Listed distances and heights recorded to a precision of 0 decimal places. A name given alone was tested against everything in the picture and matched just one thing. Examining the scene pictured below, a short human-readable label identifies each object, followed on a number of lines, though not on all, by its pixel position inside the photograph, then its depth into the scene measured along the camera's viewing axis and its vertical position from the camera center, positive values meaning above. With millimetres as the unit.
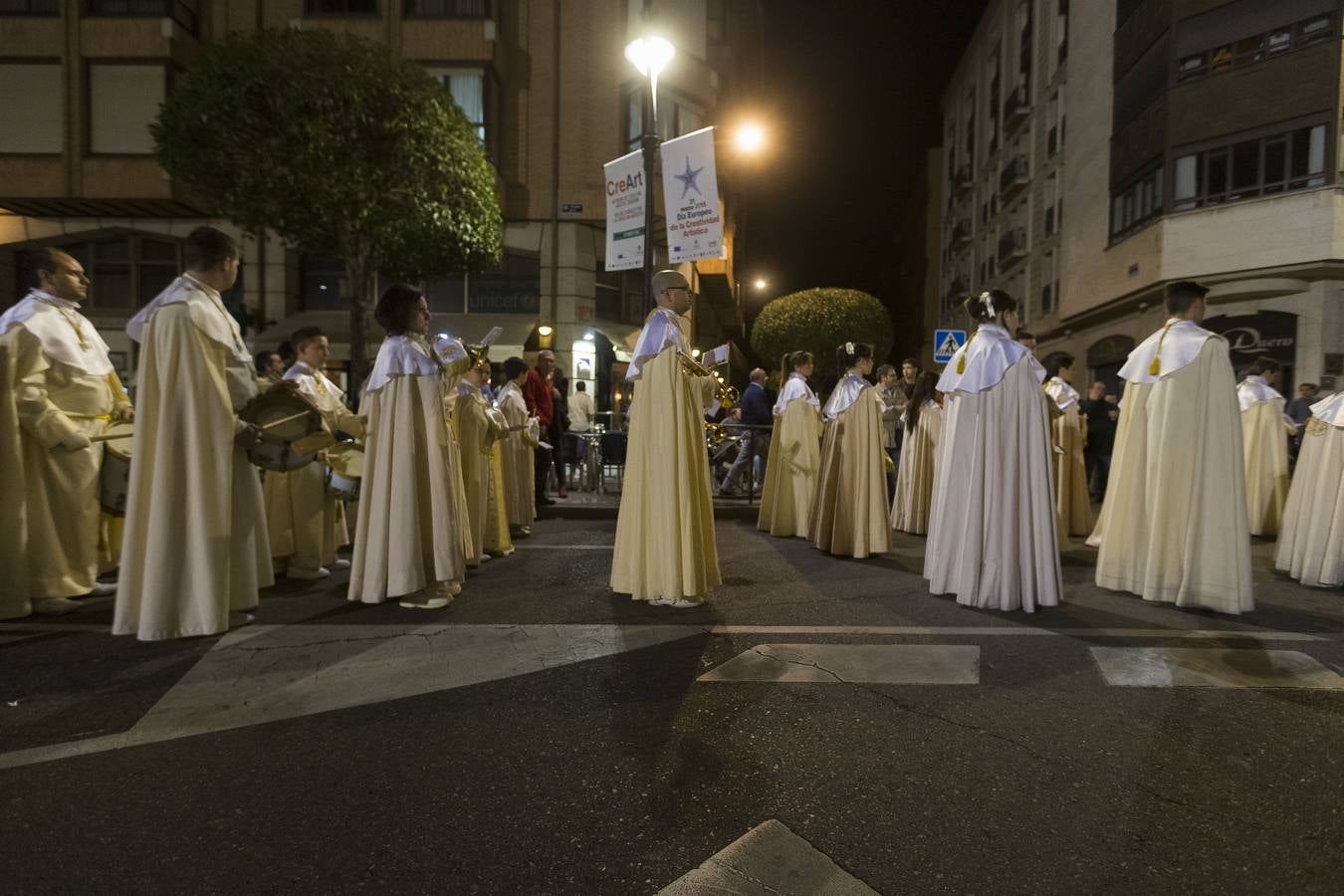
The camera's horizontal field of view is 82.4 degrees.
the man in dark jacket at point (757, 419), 12516 +183
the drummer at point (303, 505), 6402 -714
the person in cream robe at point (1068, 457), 9008 -236
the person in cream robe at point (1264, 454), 9852 -163
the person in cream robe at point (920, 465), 9688 -403
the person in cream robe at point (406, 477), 5117 -366
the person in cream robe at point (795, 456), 9070 -299
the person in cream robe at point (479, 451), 6991 -247
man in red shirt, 11141 +406
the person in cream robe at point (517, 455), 8789 -355
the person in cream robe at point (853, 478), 7547 -458
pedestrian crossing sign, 13062 +1577
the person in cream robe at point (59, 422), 4992 -47
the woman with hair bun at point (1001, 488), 5273 -366
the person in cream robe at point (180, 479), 4195 -338
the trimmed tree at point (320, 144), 15477 +5732
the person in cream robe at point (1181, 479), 5230 -275
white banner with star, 8508 +2606
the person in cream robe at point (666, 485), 5148 -383
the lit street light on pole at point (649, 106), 9594 +4124
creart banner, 9633 +2742
